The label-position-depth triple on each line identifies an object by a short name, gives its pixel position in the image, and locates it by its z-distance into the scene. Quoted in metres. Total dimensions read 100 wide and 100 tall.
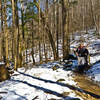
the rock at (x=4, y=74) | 8.00
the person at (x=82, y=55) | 8.33
